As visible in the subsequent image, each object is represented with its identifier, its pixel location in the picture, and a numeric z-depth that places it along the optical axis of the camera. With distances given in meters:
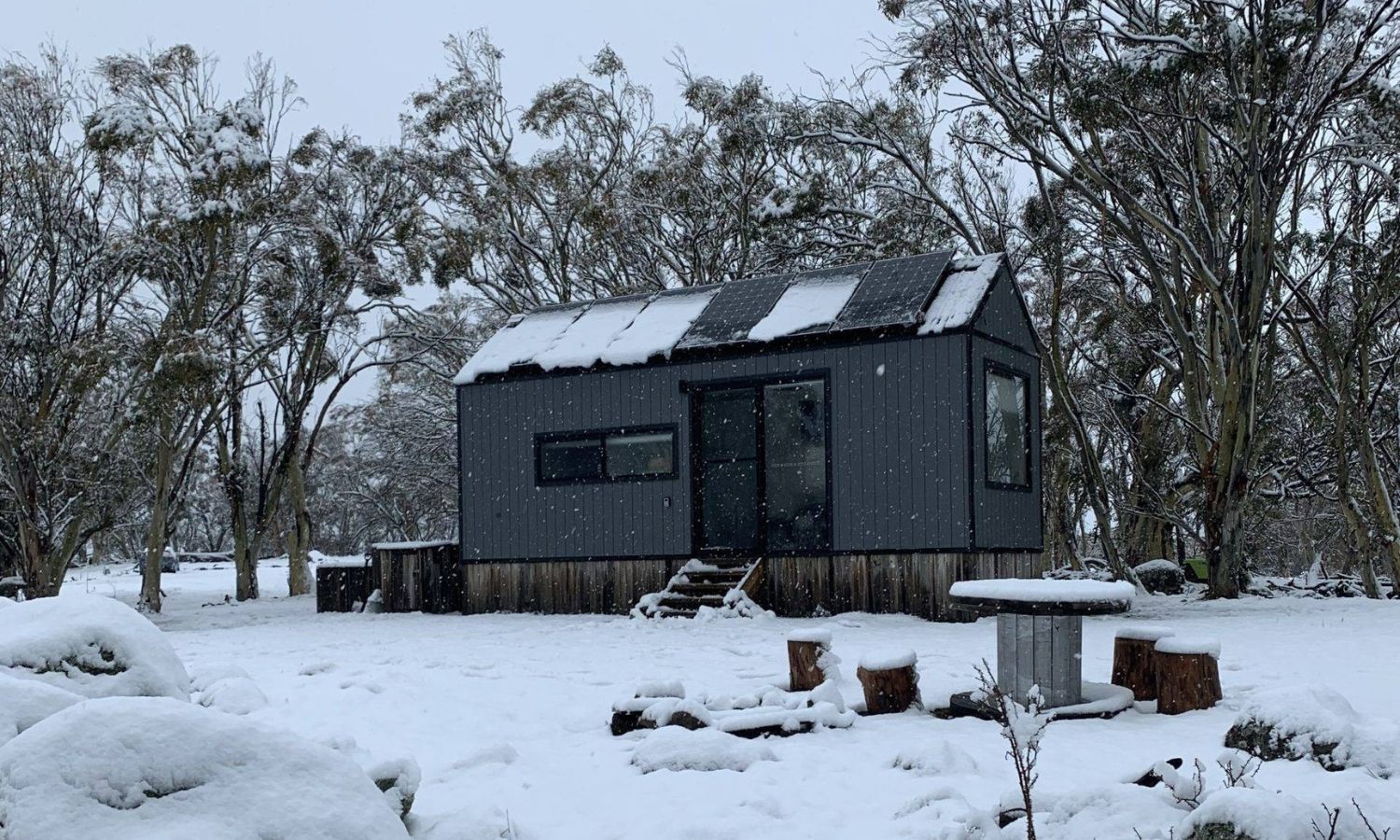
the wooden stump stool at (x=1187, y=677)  6.75
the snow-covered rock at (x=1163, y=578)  20.00
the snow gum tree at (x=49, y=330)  17.48
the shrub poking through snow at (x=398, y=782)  4.34
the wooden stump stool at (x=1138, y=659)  7.11
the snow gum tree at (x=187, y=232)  17.75
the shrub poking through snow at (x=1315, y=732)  5.05
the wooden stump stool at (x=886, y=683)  6.90
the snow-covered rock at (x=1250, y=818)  3.61
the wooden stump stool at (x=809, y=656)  7.38
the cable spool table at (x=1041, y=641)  6.48
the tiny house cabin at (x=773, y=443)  13.12
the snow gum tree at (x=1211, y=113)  14.55
